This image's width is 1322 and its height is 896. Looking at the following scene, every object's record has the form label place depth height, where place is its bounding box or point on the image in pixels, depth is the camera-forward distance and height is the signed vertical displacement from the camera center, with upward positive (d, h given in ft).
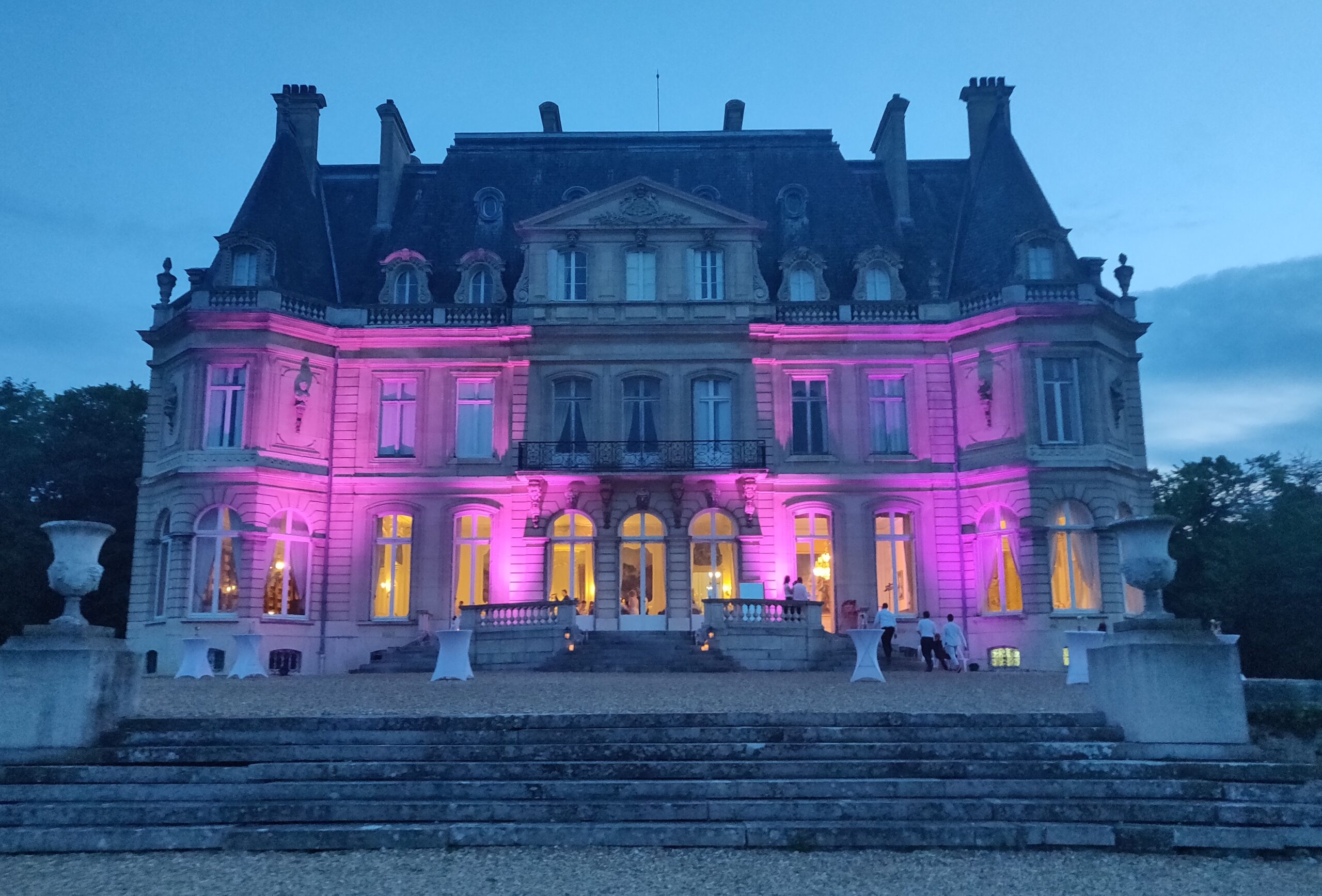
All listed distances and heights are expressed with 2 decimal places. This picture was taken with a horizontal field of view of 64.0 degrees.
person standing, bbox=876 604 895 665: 64.80 -1.33
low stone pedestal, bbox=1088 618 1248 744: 28.53 -2.47
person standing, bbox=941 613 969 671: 65.16 -2.53
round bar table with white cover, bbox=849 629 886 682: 51.26 -2.68
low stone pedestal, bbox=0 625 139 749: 28.78 -2.28
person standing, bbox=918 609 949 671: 64.64 -2.20
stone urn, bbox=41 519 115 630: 30.68 +1.28
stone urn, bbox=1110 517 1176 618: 30.22 +1.13
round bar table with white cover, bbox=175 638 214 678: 60.03 -3.15
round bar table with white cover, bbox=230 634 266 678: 59.62 -2.94
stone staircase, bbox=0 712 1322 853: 24.43 -4.59
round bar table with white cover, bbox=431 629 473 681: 53.06 -2.64
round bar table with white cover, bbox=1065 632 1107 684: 48.55 -2.51
